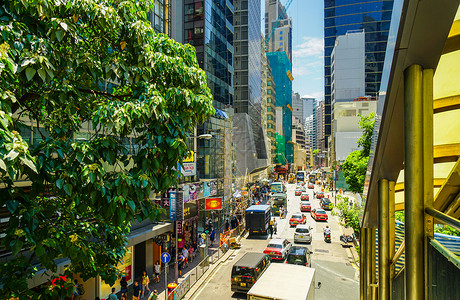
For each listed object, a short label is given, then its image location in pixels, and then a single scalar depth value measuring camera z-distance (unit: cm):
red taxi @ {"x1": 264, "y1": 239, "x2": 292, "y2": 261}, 2058
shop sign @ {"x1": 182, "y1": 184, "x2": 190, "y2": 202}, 2292
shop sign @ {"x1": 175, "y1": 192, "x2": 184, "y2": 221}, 1791
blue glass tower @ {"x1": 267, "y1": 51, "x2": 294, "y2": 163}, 11106
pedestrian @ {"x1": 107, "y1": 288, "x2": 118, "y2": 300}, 1333
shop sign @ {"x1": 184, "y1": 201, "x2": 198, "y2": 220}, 2416
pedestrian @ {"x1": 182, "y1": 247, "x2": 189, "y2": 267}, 2118
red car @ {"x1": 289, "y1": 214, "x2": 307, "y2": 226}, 3312
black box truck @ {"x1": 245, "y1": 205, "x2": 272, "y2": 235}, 2847
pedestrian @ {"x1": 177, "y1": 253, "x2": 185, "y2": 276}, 2022
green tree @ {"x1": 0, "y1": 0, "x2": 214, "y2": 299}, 423
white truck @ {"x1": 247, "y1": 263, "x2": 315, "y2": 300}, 1117
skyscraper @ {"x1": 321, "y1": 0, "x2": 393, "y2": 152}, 8125
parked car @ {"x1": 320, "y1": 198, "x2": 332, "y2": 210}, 4315
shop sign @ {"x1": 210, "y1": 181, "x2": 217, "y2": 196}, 2831
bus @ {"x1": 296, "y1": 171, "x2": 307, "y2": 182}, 10069
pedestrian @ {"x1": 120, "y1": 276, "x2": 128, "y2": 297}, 1582
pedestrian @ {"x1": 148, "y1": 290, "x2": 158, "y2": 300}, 1371
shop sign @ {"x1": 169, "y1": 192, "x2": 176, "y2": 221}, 1791
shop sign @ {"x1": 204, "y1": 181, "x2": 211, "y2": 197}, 2685
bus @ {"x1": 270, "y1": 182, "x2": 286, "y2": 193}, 5141
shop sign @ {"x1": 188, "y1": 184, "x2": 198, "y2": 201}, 2383
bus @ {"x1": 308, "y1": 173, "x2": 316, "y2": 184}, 9366
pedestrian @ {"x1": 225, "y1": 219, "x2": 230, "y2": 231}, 3112
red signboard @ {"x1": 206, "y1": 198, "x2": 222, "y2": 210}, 2525
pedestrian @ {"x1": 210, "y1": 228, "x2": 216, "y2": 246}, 2693
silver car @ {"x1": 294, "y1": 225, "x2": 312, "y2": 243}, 2556
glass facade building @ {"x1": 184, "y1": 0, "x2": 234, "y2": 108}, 3291
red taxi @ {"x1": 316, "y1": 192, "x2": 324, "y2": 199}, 5267
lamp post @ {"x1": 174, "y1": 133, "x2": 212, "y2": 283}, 1630
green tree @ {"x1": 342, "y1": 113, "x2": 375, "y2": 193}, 1994
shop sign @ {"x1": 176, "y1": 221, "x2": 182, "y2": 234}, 1843
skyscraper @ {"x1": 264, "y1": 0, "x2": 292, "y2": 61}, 19838
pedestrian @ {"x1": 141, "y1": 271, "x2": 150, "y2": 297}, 1634
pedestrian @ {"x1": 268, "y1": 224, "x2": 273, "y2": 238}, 2917
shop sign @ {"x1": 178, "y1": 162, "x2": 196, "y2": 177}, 2284
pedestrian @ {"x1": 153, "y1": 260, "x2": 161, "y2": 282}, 1858
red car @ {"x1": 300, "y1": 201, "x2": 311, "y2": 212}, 4316
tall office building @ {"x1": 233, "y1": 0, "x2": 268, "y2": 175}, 4959
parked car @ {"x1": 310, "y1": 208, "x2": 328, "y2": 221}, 3622
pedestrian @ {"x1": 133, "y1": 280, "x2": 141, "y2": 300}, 1517
